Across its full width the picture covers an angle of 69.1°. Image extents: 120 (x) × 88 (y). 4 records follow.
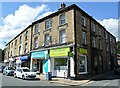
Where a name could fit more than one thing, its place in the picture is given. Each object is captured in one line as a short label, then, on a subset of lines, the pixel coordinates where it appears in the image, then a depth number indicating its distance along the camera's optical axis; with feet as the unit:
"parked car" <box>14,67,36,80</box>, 35.46
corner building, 35.86
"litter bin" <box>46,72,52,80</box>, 33.82
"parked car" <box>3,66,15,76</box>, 47.64
